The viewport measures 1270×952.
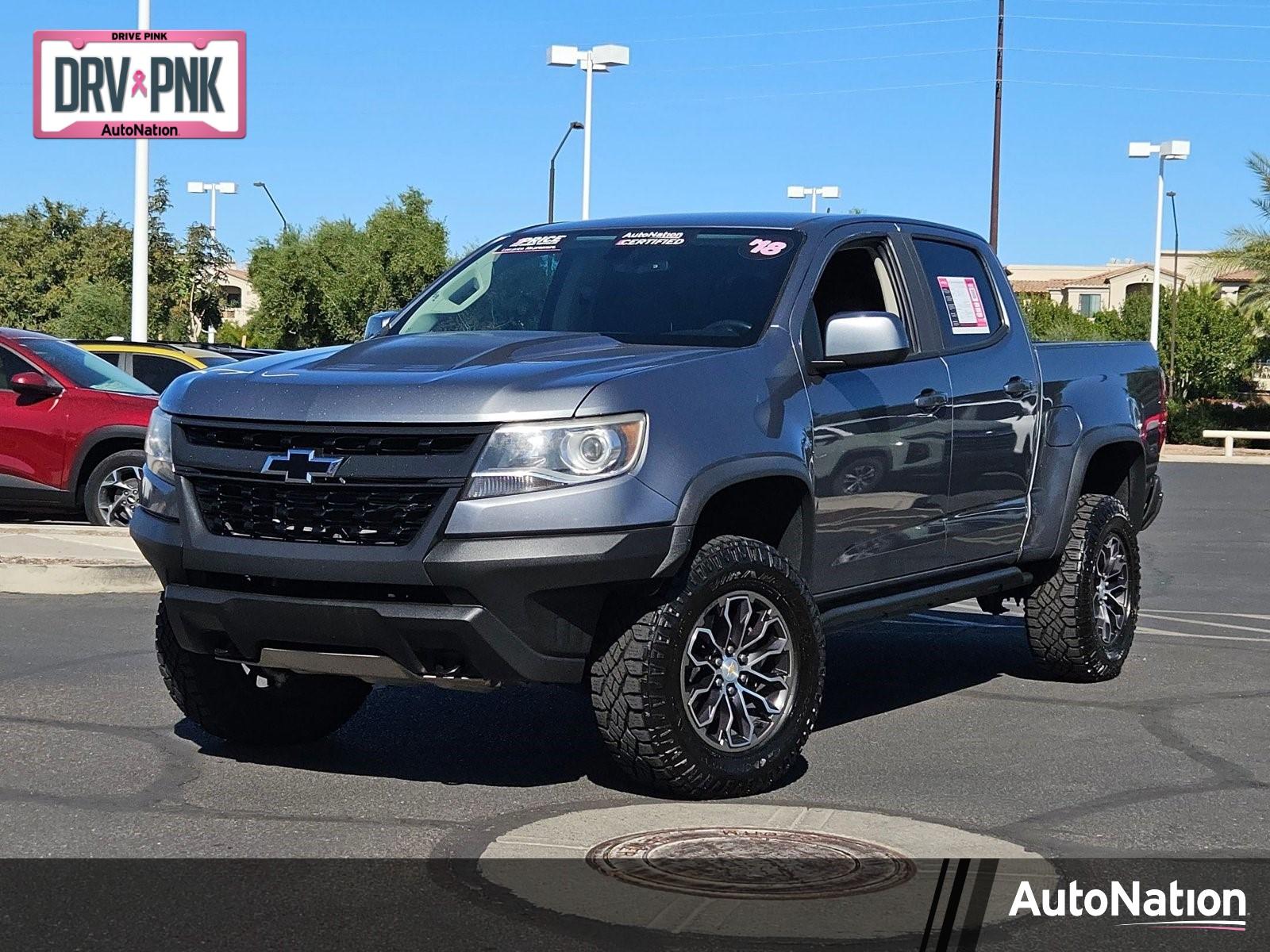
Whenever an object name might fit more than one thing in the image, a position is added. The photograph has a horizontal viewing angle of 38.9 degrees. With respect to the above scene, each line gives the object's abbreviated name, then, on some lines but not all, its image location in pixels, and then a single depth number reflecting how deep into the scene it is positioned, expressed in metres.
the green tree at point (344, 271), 62.31
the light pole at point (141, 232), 21.28
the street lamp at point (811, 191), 52.50
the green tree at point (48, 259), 76.25
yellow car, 17.94
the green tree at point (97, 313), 57.09
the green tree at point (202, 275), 58.81
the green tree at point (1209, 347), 76.56
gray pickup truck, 5.46
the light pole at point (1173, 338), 70.75
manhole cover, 4.86
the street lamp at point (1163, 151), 52.72
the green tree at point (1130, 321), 82.50
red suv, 14.02
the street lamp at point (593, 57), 37.00
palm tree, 43.91
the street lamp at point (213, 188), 73.31
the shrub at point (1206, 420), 45.56
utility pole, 38.88
